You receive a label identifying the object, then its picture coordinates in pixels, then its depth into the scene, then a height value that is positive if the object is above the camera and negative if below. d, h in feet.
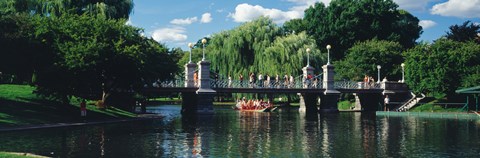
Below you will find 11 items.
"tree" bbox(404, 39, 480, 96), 180.75 +10.01
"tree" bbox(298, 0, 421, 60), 274.98 +37.50
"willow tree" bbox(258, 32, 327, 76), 210.18 +15.72
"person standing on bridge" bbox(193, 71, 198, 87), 176.45 +5.37
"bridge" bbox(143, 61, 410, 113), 174.09 +2.75
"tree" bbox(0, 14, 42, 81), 125.80 +11.27
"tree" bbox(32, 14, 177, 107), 123.13 +8.94
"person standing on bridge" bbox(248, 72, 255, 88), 185.28 +5.76
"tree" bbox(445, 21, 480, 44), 251.60 +30.68
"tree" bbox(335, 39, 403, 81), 230.68 +15.38
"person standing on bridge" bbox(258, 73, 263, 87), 187.58 +5.23
